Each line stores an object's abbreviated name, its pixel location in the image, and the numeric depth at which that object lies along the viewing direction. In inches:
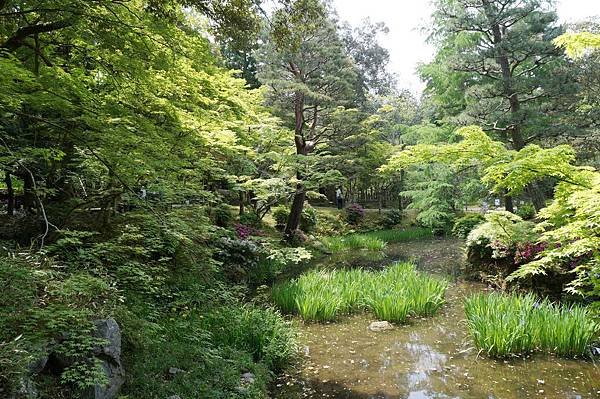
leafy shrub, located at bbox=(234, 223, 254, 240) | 403.5
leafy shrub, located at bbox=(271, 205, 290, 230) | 588.7
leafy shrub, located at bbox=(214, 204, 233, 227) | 443.0
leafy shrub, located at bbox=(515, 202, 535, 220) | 621.2
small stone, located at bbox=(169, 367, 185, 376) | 143.0
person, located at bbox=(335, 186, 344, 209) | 837.0
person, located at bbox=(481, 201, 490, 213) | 779.9
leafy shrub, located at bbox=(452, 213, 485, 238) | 537.6
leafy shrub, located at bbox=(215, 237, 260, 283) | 335.3
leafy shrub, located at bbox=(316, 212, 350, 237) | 667.4
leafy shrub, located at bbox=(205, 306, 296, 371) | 187.0
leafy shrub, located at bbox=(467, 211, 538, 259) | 309.1
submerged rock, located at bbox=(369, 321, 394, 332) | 246.8
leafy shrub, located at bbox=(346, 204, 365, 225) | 772.6
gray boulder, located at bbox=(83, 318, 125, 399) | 116.0
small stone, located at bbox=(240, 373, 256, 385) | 158.8
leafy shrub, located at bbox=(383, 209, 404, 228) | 802.7
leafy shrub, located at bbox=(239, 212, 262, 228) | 506.4
